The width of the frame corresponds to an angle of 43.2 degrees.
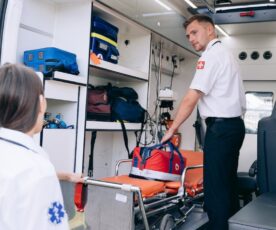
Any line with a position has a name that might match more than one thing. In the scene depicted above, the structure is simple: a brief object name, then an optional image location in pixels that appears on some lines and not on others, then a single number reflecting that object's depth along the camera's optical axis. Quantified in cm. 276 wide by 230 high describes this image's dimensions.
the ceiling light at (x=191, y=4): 422
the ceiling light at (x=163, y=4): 395
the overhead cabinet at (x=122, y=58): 346
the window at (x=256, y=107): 569
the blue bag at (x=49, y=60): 298
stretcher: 209
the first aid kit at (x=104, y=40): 344
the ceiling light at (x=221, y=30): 528
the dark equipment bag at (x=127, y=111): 387
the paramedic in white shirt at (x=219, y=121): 240
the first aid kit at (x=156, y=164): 276
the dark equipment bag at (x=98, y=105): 358
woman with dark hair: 88
